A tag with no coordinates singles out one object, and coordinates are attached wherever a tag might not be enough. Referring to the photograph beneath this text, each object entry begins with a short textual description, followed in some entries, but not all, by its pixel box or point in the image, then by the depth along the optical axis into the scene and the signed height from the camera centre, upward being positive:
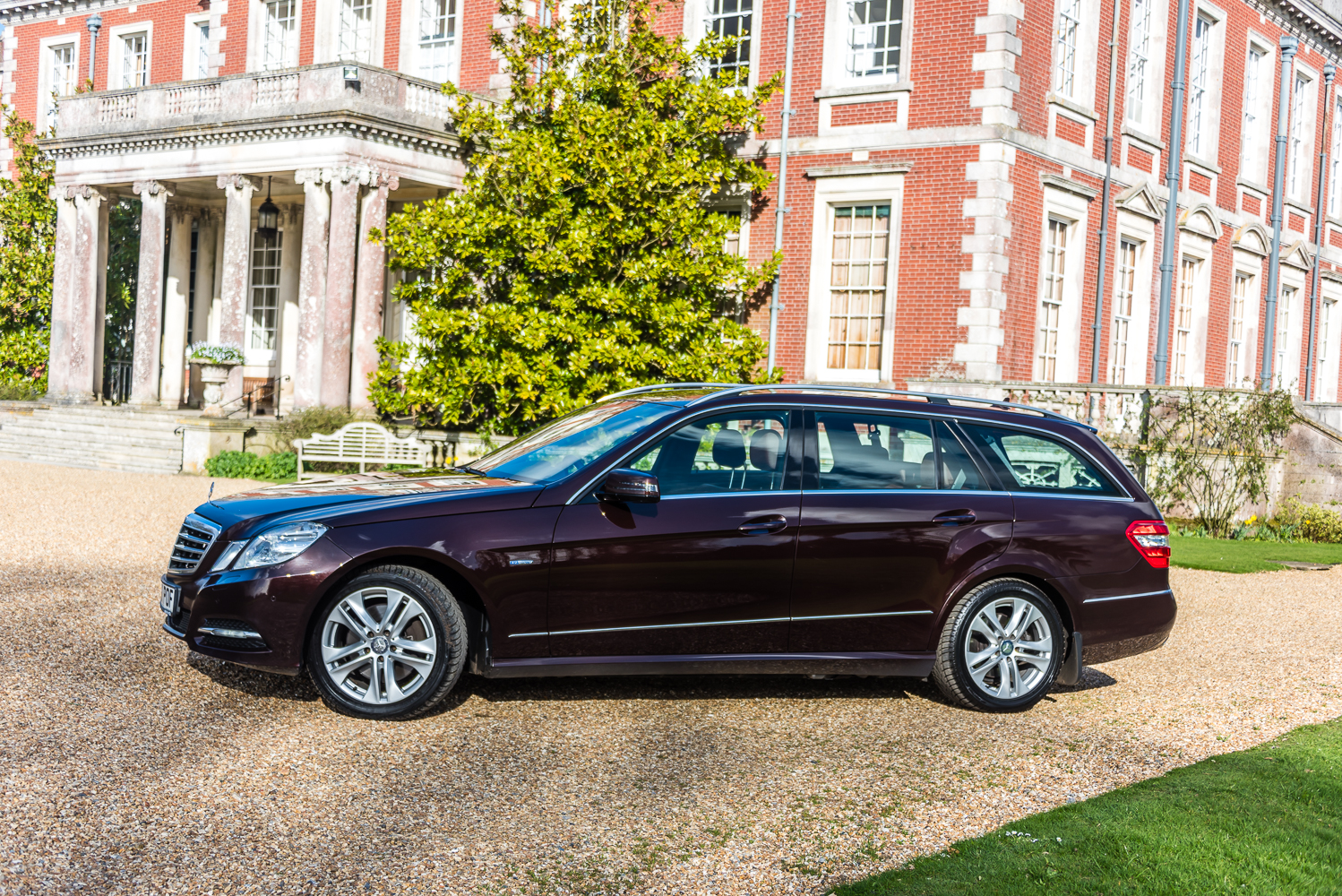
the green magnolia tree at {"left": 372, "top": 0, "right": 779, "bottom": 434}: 17.19 +2.35
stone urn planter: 19.98 +0.49
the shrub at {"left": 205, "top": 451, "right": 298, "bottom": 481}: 18.77 -1.06
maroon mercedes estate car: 5.57 -0.65
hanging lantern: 21.06 +3.01
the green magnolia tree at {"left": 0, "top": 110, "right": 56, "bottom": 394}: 26.28 +2.31
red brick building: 18.02 +3.89
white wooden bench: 17.50 -0.66
